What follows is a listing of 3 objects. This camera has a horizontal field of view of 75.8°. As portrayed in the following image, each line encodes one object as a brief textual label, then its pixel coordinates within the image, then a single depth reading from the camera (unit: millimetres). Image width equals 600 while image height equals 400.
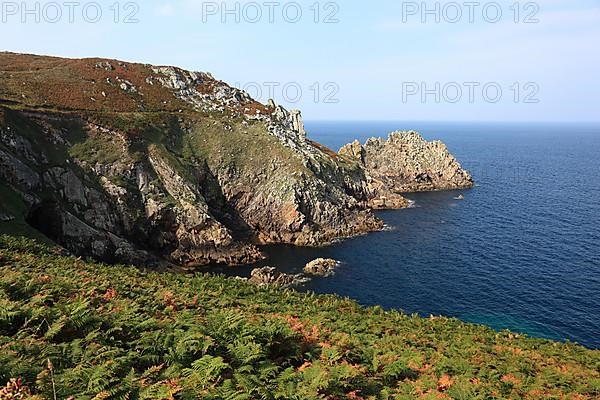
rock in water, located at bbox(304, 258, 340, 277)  68688
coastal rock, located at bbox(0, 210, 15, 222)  46003
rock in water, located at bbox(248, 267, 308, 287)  63531
